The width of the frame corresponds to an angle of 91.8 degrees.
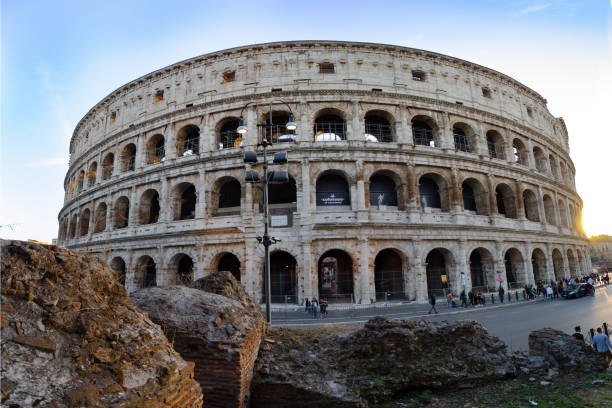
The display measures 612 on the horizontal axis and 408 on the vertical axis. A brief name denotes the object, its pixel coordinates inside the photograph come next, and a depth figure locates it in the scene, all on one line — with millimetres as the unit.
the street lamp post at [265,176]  10359
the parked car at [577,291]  20250
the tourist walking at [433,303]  16047
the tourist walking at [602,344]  7000
